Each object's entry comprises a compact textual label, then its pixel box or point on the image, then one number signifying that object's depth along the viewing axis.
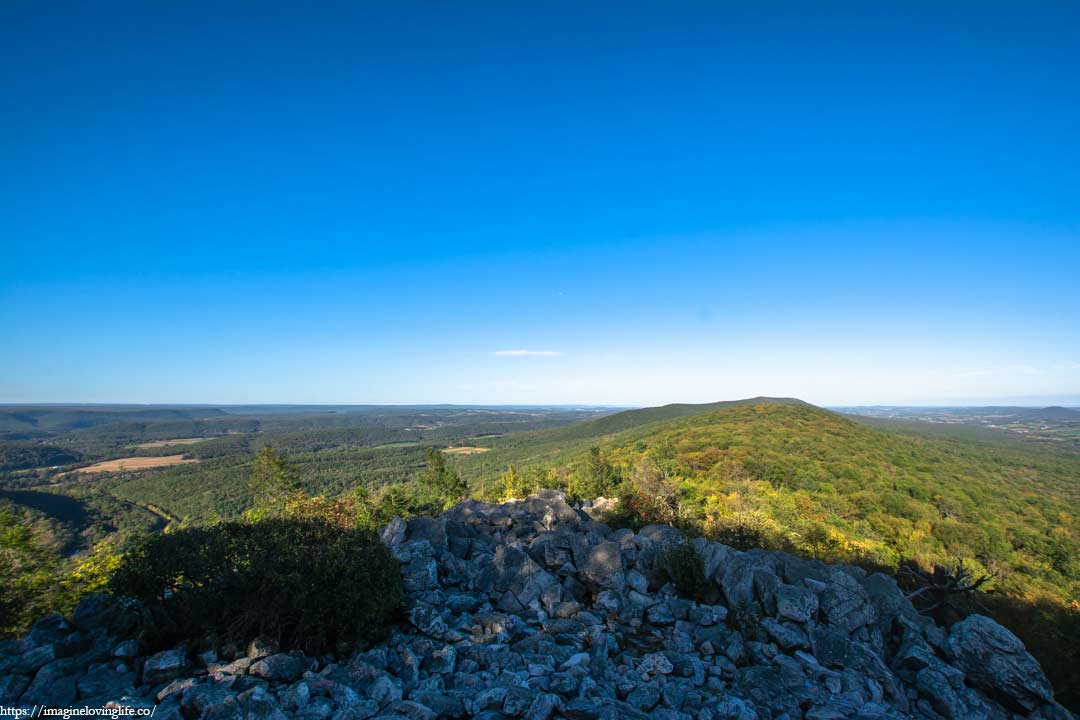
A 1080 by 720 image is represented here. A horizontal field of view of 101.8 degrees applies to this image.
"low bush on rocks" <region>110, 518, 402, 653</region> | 8.80
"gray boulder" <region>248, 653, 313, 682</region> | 7.76
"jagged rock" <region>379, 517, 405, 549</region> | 14.94
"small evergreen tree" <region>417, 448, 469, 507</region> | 46.28
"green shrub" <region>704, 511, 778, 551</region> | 19.66
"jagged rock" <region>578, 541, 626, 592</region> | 12.77
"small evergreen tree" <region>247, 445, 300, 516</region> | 42.69
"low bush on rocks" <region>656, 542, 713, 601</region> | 12.46
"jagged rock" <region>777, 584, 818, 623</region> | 10.54
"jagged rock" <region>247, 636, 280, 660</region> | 8.20
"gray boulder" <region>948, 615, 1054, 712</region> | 8.88
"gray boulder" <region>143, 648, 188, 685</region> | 7.62
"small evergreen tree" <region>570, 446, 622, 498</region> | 40.00
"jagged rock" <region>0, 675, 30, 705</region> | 6.88
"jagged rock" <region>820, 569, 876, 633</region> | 10.62
